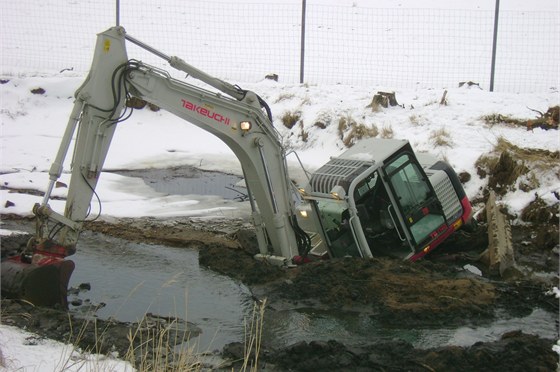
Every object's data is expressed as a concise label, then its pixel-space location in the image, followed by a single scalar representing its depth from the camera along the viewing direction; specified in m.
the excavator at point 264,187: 9.01
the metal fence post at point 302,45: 20.22
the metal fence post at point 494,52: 18.66
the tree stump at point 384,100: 18.52
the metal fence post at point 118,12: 21.73
